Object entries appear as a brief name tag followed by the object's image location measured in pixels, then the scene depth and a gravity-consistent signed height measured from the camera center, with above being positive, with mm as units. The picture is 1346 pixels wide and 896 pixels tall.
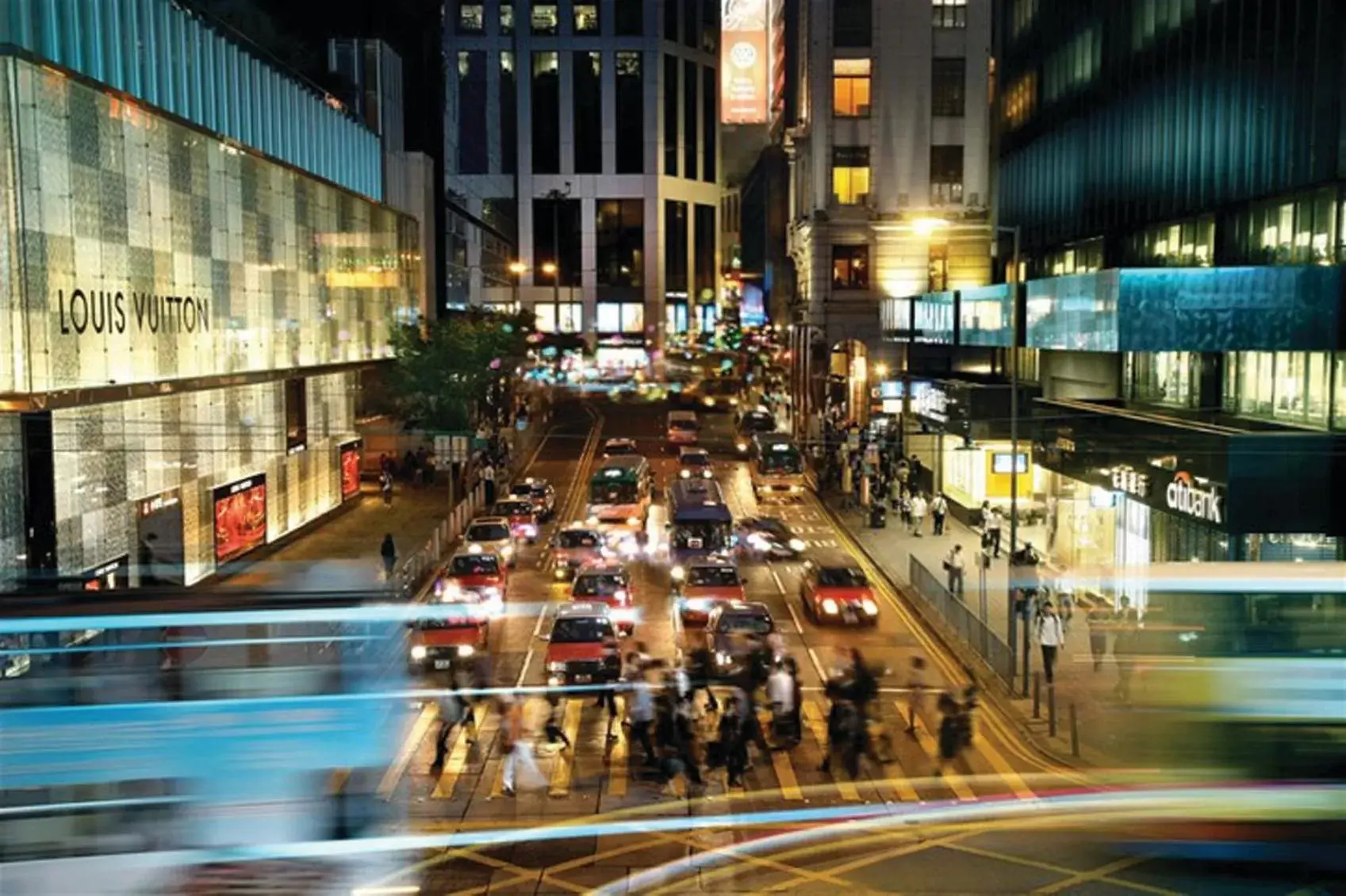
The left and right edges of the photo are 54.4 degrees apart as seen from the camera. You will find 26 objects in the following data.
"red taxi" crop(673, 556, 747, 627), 28000 -5627
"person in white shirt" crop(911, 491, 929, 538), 41156 -5742
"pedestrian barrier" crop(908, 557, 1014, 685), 24281 -6015
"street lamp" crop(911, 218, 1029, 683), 24156 -1755
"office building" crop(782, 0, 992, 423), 65438 +8916
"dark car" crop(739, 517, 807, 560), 37688 -6092
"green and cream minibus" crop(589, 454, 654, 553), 40844 -5313
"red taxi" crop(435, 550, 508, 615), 28906 -5642
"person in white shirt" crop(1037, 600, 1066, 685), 22344 -5305
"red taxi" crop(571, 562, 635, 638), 27344 -5584
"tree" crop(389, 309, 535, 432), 48625 -1480
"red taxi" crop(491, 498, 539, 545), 39781 -5603
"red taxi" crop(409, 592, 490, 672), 24094 -5752
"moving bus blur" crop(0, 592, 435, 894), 11438 -3594
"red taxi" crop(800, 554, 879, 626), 28609 -5847
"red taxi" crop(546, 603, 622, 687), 22234 -5484
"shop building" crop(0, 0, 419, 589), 23406 +913
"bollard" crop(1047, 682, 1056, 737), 20219 -5960
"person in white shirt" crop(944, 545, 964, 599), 29484 -5477
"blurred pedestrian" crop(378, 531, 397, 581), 32375 -5505
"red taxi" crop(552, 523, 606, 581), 34375 -5742
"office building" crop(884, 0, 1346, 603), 25734 +662
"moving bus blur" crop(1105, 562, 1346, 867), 12797 -3694
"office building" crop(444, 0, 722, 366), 105000 +14922
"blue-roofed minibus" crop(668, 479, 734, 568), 35406 -5360
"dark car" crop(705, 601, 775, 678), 22859 -5427
